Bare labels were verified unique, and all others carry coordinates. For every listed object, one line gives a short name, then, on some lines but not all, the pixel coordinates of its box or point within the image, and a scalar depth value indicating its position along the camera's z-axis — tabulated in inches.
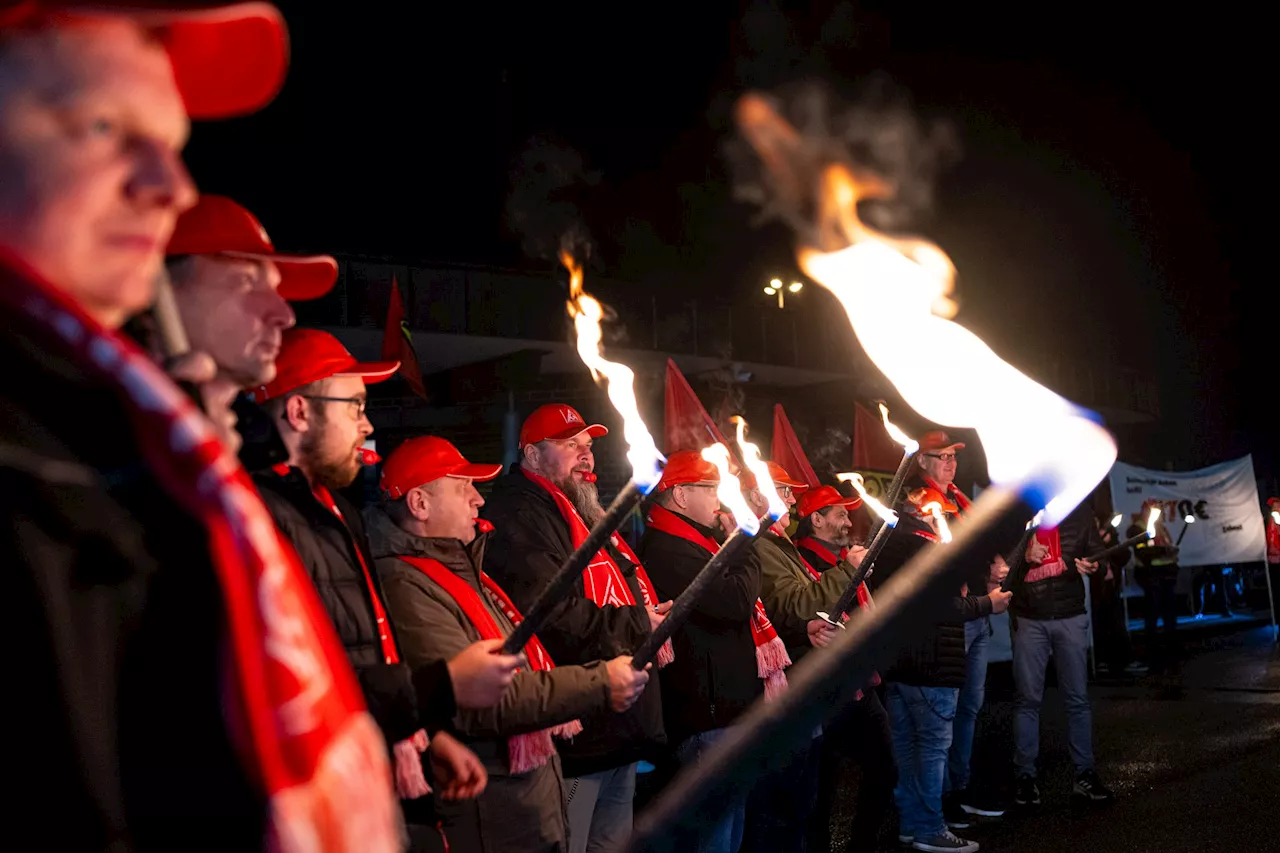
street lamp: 800.9
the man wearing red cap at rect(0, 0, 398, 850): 35.8
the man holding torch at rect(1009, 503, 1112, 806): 302.8
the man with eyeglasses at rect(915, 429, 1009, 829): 309.4
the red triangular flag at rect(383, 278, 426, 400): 211.5
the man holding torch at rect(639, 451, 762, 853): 205.3
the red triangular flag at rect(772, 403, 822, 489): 382.6
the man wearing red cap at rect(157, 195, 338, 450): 67.7
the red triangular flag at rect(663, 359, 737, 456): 326.6
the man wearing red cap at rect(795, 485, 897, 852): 231.5
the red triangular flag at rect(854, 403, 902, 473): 505.4
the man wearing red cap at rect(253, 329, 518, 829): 105.6
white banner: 610.2
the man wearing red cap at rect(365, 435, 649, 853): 134.4
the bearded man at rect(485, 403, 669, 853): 167.8
